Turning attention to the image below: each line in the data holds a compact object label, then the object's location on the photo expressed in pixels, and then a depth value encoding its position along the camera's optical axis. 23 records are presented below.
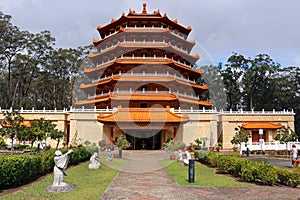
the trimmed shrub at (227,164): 13.44
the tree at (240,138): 24.31
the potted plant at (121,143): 22.62
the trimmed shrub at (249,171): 11.44
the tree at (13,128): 18.47
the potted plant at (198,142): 28.96
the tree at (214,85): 51.47
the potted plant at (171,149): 21.44
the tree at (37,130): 19.12
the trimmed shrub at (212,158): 16.48
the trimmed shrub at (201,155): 18.87
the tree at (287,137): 23.81
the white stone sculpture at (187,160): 16.28
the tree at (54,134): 22.02
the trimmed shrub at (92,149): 21.38
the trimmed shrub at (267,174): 11.02
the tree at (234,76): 48.69
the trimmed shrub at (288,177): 10.86
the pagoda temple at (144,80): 27.84
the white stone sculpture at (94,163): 15.74
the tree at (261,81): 47.12
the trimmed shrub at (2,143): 29.23
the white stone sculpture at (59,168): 9.56
